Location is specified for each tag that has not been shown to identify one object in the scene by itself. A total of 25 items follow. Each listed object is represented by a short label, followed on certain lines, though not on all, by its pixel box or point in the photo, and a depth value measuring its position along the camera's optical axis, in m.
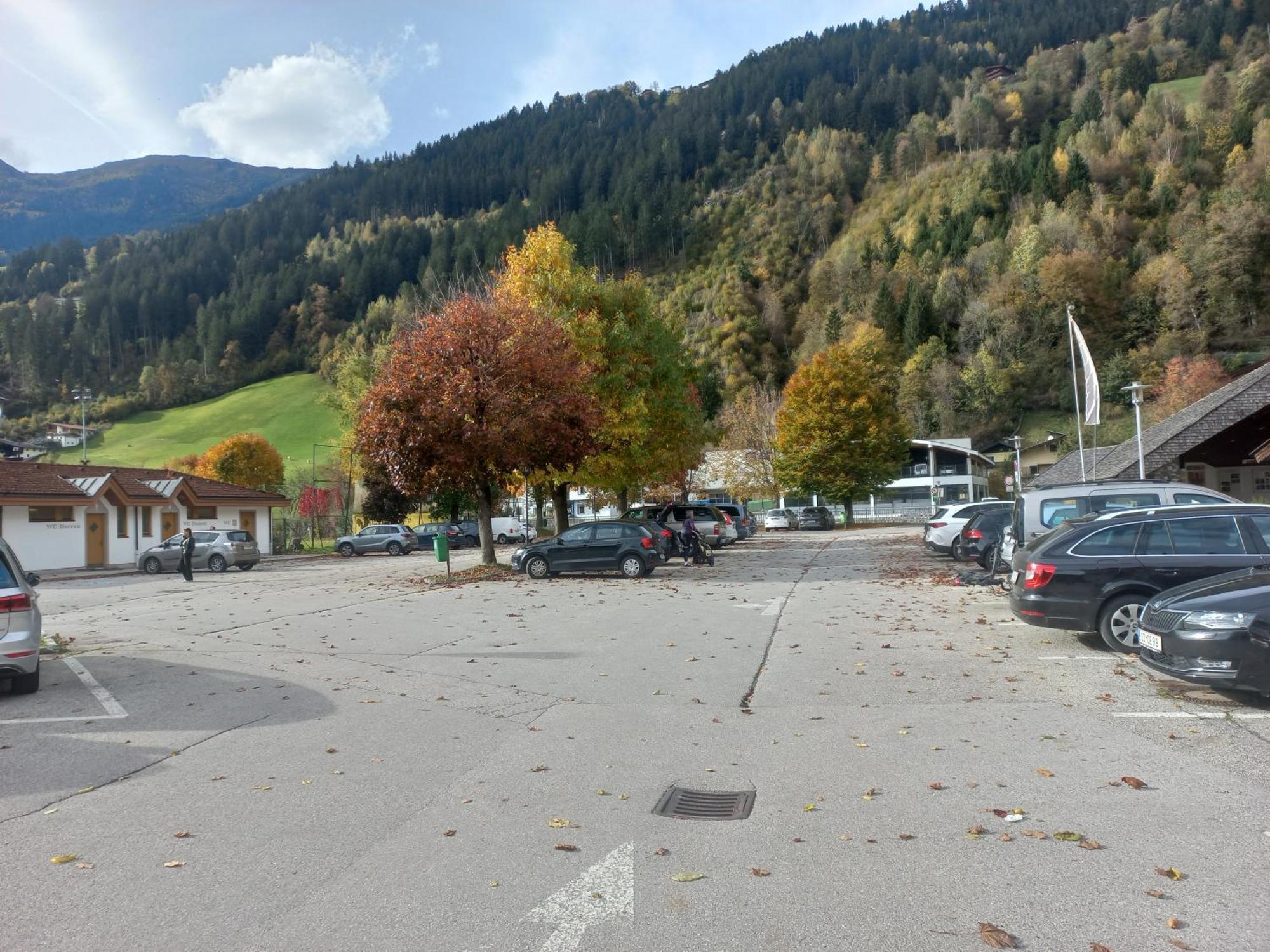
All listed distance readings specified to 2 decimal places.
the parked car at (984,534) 21.72
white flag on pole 27.38
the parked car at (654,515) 26.17
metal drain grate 5.20
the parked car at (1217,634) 6.91
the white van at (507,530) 52.84
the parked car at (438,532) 47.61
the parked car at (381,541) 44.78
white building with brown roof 34.19
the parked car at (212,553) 33.88
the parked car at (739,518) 39.38
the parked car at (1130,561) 9.77
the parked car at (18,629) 8.88
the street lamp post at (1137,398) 24.27
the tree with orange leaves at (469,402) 23.98
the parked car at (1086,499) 13.84
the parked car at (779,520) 61.22
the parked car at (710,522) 35.06
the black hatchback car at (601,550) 23.02
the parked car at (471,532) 49.00
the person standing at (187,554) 27.39
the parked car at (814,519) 62.06
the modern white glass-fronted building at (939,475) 75.44
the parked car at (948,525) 26.89
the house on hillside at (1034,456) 81.75
